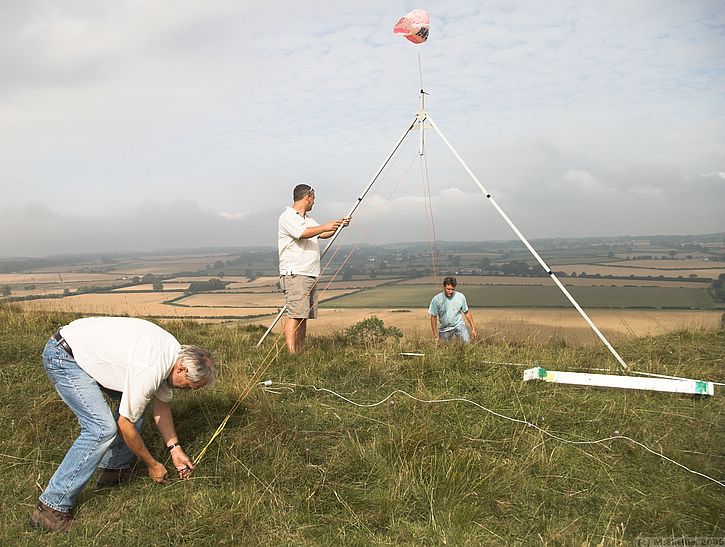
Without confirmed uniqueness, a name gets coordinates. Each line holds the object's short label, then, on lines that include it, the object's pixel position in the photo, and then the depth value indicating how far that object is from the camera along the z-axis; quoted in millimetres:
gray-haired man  2920
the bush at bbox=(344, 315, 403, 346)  6980
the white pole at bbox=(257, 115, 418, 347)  6113
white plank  4703
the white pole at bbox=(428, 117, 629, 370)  5480
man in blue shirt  7641
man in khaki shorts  5855
